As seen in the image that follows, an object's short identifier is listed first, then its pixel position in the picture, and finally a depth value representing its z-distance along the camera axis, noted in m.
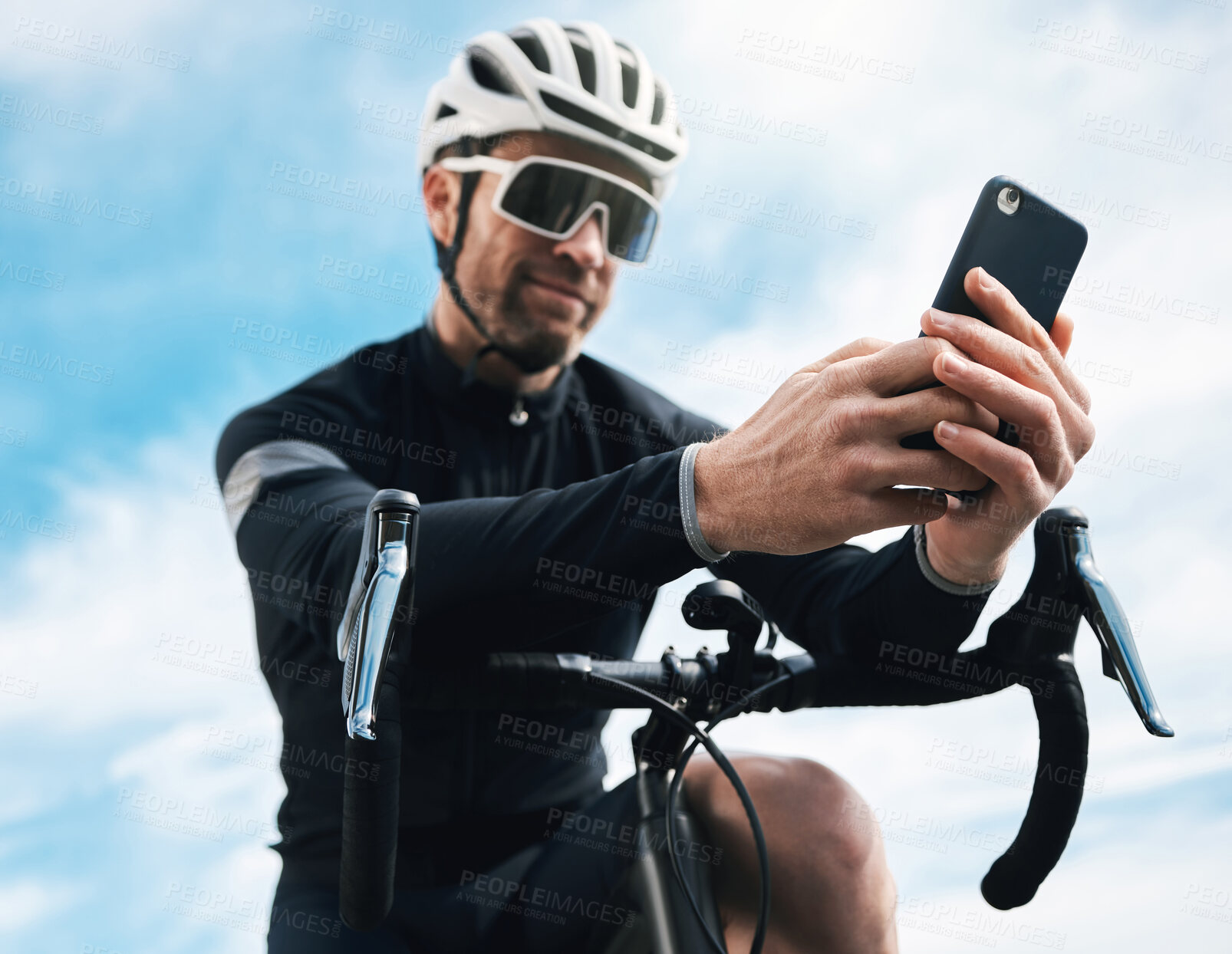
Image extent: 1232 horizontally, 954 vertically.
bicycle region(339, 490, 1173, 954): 0.78
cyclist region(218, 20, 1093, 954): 0.83
